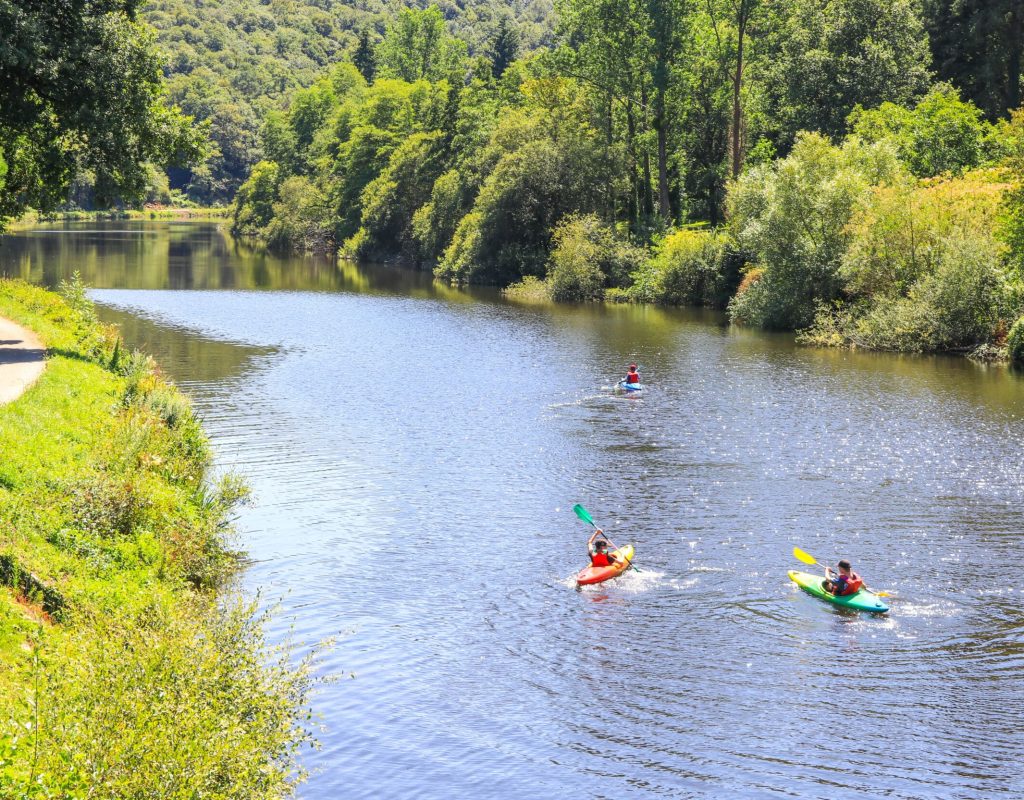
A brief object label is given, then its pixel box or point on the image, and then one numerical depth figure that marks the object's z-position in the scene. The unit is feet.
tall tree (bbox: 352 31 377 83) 603.26
